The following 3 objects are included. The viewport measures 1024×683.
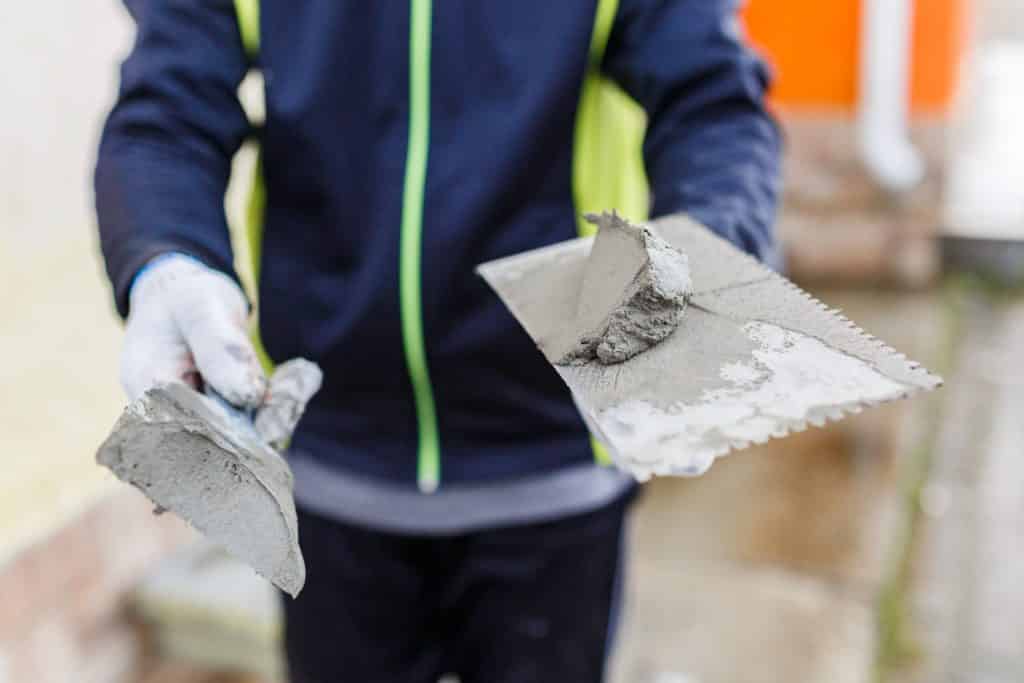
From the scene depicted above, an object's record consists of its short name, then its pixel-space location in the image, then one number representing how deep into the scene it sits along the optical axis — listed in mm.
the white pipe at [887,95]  2479
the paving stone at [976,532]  1958
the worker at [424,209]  929
